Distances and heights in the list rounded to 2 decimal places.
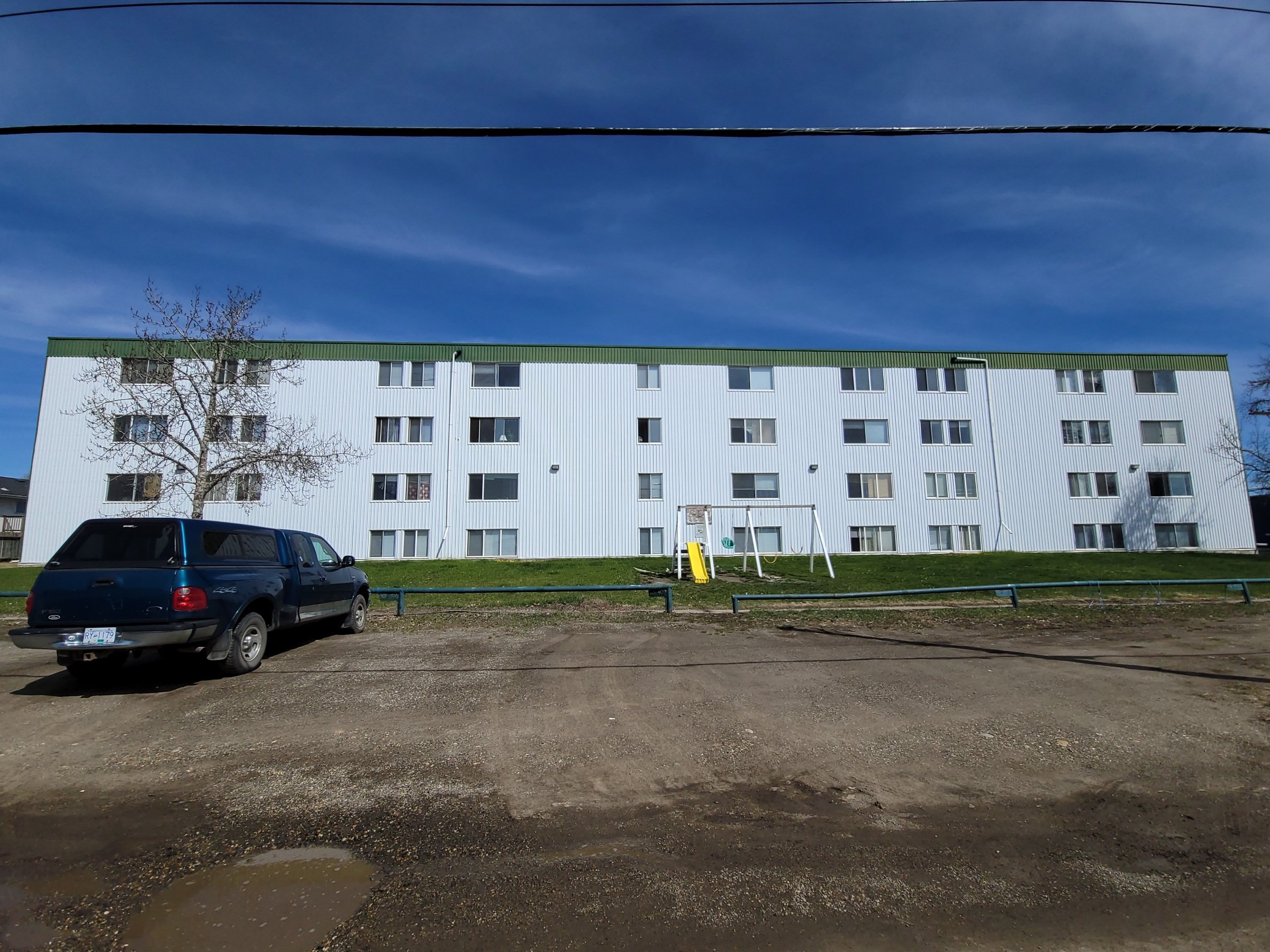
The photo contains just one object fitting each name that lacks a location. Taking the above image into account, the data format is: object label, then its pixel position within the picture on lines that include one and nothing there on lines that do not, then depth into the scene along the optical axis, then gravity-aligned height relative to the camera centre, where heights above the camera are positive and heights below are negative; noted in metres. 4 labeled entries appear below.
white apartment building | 33.34 +5.70
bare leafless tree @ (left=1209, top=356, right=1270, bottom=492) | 37.16 +5.92
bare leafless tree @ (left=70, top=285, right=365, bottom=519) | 25.48 +6.07
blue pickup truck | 7.34 -0.23
